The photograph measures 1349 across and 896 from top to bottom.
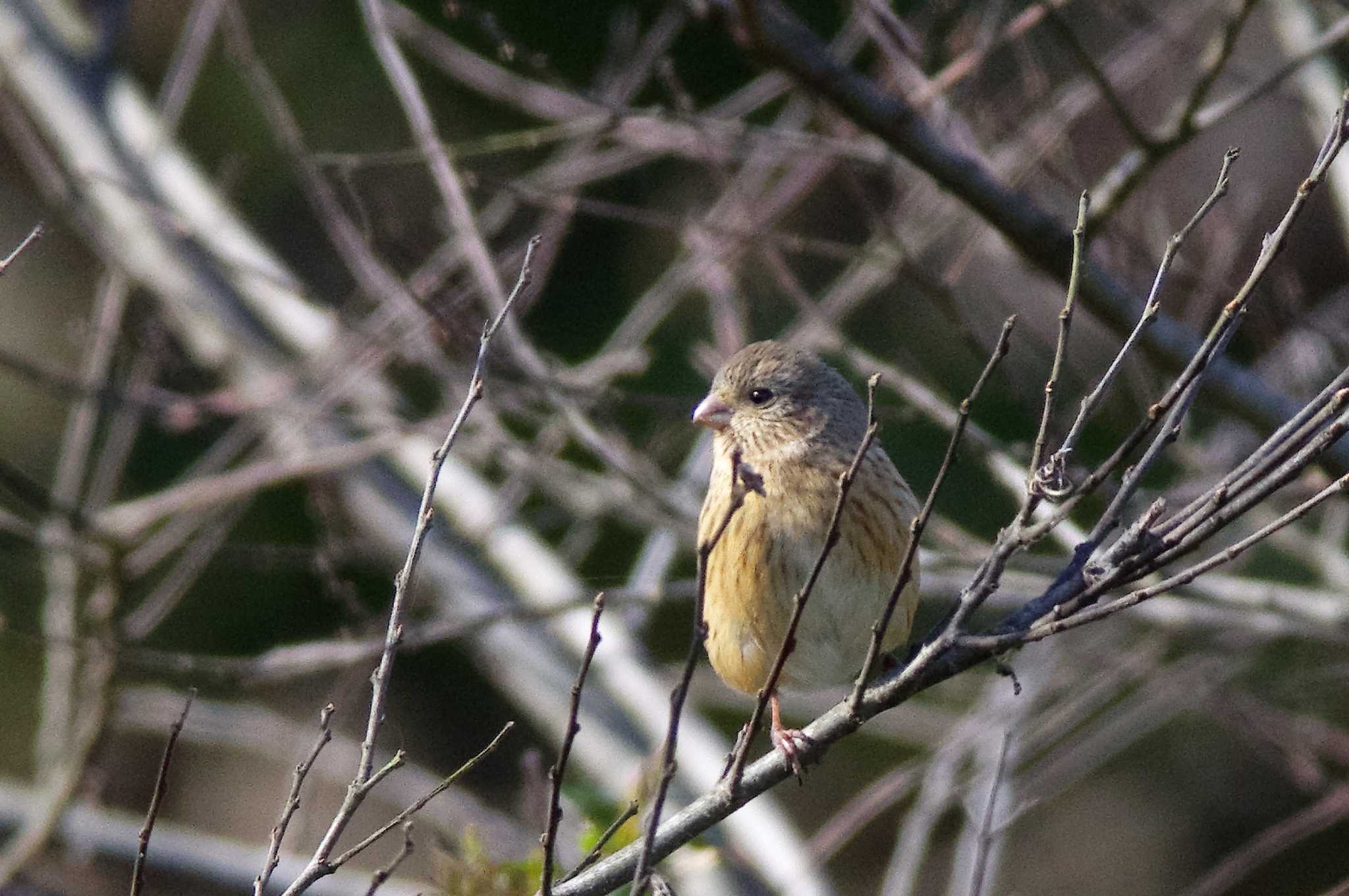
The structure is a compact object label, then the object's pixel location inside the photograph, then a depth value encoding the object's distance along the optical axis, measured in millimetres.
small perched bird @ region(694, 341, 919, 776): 7855
